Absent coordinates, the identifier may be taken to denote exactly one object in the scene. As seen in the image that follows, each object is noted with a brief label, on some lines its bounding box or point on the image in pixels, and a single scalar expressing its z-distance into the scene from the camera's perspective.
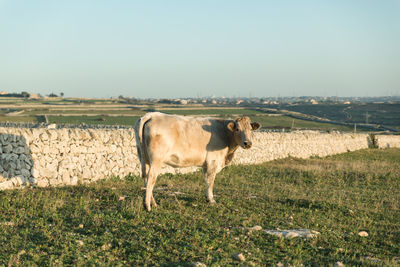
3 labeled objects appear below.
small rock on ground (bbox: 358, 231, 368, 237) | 8.50
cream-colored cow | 9.35
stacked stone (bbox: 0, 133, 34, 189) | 11.38
